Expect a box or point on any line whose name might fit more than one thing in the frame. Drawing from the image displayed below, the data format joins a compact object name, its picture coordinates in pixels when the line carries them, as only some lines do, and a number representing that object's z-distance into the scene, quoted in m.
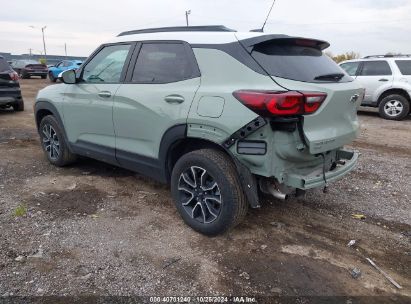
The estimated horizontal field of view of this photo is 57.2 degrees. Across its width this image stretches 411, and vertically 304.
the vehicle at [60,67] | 24.92
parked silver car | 10.37
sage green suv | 3.02
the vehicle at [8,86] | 9.74
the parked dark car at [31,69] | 27.52
